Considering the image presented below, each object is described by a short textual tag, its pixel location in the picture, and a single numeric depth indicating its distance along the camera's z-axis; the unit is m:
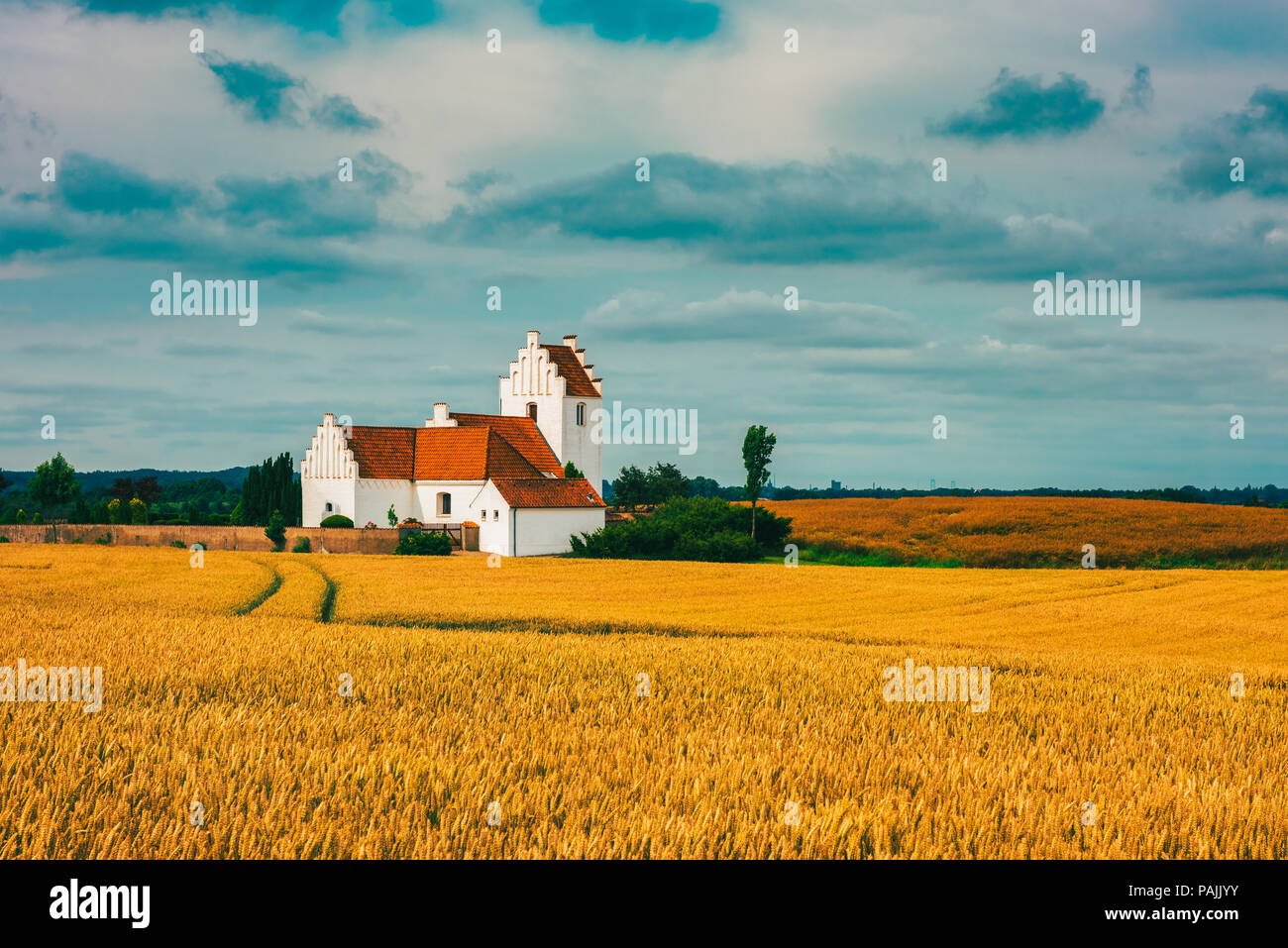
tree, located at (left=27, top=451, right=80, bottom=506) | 77.88
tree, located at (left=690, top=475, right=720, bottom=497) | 147.25
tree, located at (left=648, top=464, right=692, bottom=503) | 96.62
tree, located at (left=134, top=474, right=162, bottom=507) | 98.65
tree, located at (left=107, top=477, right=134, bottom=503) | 97.61
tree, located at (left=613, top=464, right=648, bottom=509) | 97.69
